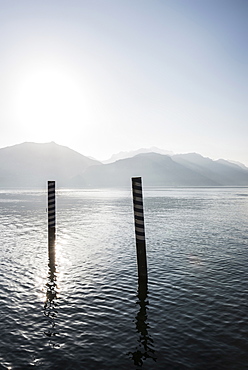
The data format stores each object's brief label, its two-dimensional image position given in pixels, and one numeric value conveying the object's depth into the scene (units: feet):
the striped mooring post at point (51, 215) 50.93
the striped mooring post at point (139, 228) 36.35
